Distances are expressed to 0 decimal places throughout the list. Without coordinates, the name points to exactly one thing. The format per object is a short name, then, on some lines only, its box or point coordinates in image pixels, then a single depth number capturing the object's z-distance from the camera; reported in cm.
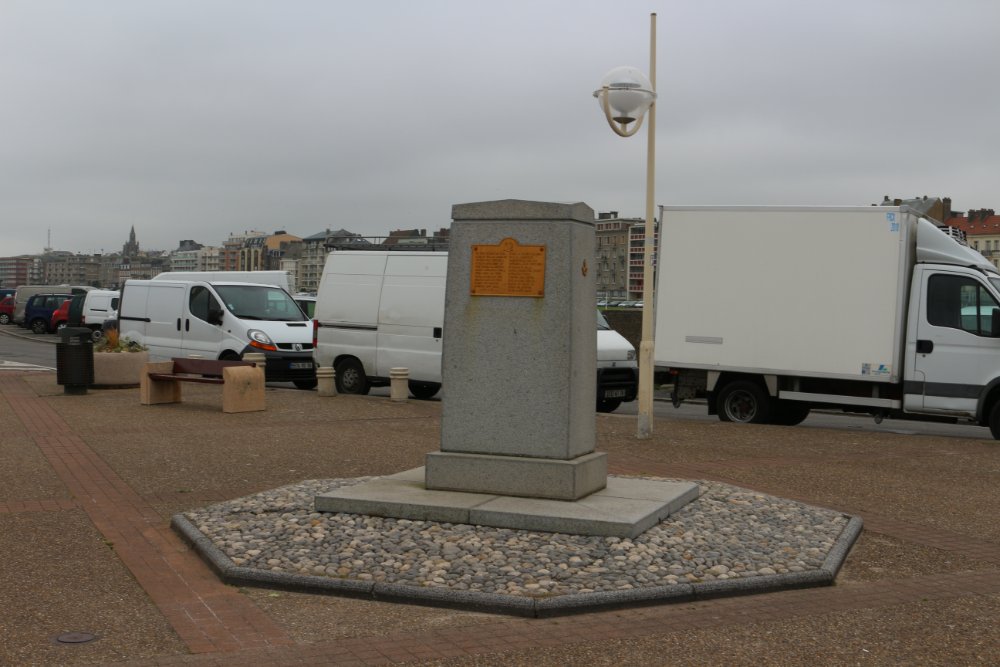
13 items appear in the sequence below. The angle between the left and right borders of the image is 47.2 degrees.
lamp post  1280
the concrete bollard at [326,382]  1920
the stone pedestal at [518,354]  794
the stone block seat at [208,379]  1627
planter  1970
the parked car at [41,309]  4956
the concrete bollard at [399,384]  1835
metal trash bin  1848
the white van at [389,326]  1812
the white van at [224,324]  2080
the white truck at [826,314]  1459
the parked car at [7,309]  6091
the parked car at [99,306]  3862
